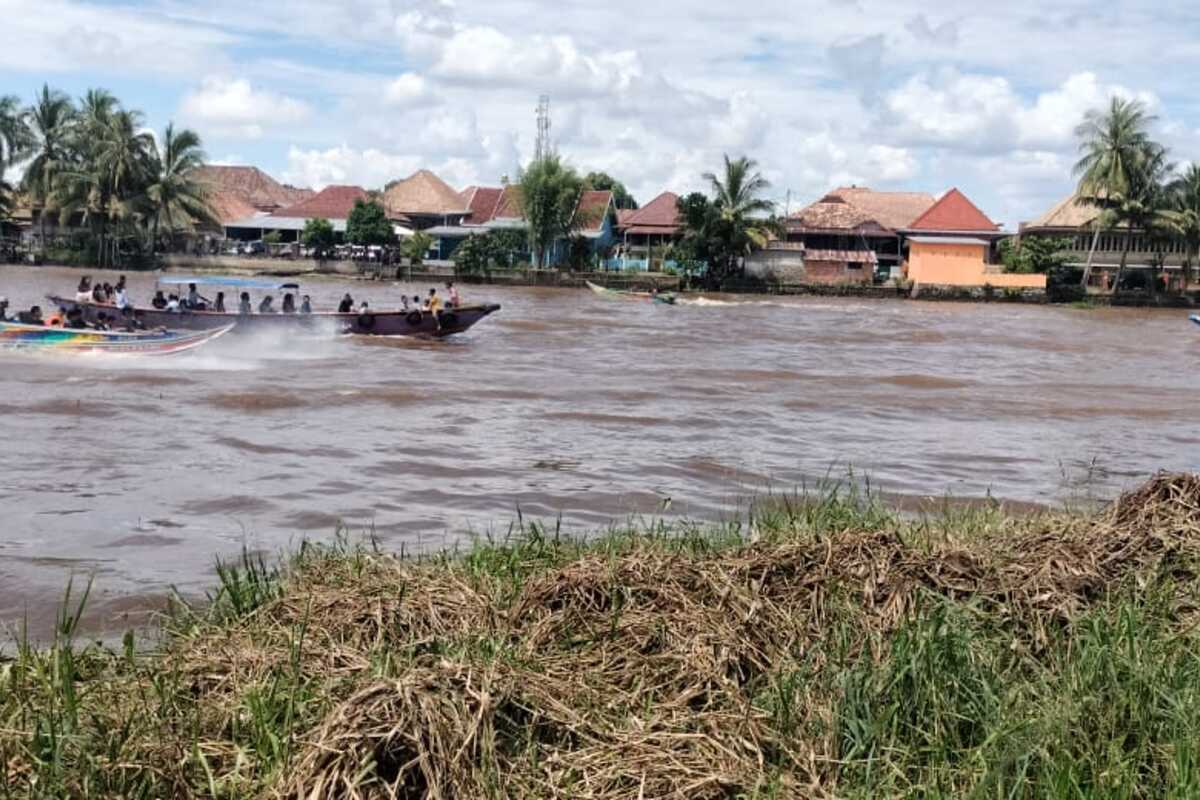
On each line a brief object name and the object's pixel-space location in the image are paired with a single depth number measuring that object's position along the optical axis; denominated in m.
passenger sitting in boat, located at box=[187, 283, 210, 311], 25.60
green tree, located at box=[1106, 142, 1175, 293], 53.38
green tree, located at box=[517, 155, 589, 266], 59.25
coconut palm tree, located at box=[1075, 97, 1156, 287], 53.22
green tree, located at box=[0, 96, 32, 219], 59.50
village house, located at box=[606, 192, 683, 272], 61.69
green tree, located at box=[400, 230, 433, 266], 61.41
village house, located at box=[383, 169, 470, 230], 68.81
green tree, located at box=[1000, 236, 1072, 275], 55.31
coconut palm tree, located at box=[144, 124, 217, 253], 59.72
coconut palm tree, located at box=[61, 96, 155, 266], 58.19
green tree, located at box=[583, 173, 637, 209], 75.06
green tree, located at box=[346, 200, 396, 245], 60.22
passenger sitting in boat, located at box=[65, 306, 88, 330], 22.30
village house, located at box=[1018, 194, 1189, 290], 57.12
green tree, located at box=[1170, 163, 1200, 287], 54.09
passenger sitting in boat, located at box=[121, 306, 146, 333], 23.81
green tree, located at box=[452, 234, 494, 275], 57.44
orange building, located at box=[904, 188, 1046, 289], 56.28
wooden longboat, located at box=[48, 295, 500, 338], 24.50
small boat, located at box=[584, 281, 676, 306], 47.81
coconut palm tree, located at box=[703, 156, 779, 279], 55.06
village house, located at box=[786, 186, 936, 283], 59.53
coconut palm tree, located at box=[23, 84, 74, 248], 60.38
